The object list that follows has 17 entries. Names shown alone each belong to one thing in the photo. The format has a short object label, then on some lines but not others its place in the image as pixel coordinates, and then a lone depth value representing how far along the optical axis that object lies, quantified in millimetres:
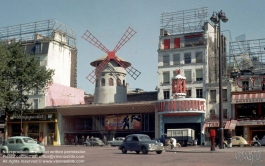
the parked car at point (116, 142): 48850
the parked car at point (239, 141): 41781
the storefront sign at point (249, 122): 46638
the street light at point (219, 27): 29859
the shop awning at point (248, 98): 47144
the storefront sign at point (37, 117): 59594
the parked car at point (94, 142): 51000
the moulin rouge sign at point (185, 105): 49062
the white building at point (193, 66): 50531
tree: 47394
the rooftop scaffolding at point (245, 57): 50344
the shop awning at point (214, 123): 48344
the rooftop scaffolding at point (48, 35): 63678
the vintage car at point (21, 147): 24359
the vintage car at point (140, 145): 27672
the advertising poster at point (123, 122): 55422
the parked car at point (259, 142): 41719
